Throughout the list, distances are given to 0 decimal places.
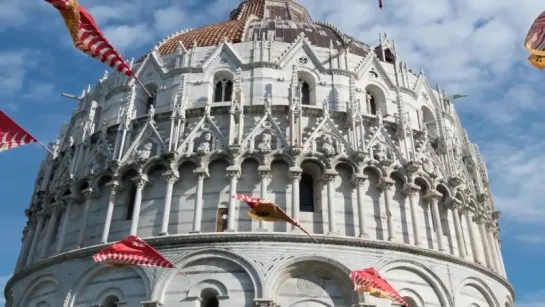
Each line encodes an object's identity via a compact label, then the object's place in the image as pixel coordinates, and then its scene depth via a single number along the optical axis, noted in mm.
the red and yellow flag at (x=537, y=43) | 14031
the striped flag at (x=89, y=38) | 14367
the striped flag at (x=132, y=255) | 19891
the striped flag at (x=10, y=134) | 16656
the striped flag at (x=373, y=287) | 19828
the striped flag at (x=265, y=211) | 19844
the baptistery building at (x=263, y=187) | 21906
